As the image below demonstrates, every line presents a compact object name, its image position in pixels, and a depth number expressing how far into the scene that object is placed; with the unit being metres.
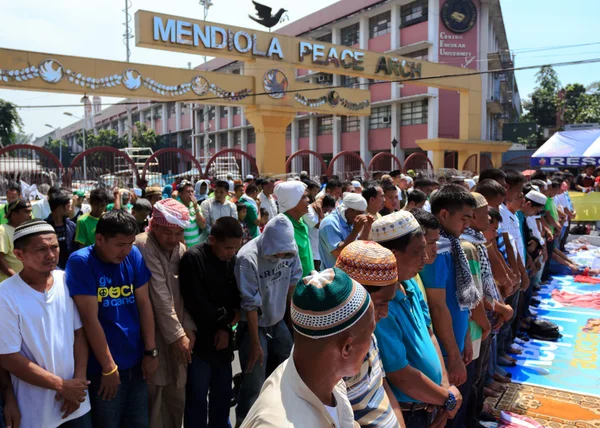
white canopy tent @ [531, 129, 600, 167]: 13.98
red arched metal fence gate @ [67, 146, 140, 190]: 10.38
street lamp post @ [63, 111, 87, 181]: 10.41
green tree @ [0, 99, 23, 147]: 25.36
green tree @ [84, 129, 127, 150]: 44.59
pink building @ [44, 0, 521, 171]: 23.41
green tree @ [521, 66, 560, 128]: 35.56
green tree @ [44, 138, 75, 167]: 57.69
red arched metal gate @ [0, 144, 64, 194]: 9.92
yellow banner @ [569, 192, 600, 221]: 10.84
